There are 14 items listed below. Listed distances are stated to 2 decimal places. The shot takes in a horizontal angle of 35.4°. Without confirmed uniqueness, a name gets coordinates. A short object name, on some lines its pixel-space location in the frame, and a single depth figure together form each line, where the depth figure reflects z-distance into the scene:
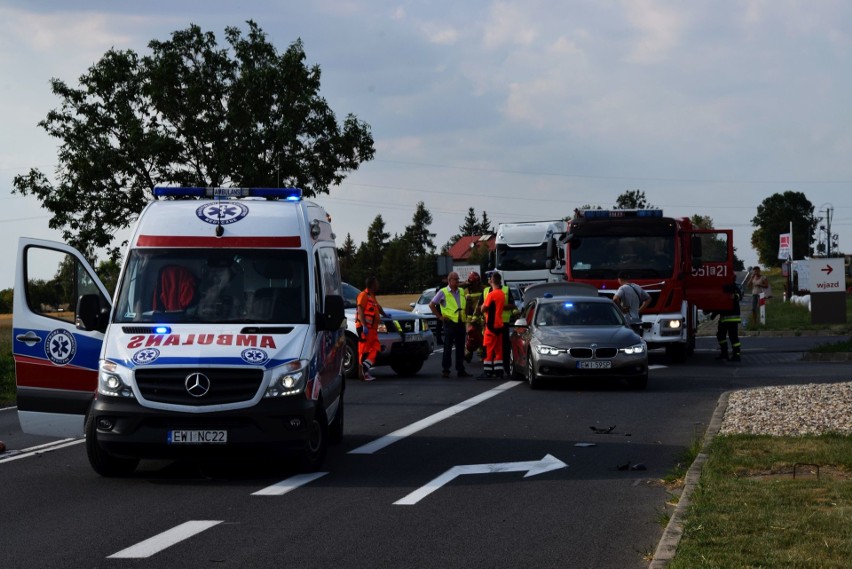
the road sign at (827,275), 37.19
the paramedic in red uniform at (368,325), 21.91
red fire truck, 26.34
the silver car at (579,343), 19.80
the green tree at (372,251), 157.62
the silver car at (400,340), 23.97
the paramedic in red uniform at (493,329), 22.45
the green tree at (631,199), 159.76
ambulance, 10.31
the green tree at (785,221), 169.25
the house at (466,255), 146.36
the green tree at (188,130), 46.44
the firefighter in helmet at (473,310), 24.55
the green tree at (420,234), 191.12
